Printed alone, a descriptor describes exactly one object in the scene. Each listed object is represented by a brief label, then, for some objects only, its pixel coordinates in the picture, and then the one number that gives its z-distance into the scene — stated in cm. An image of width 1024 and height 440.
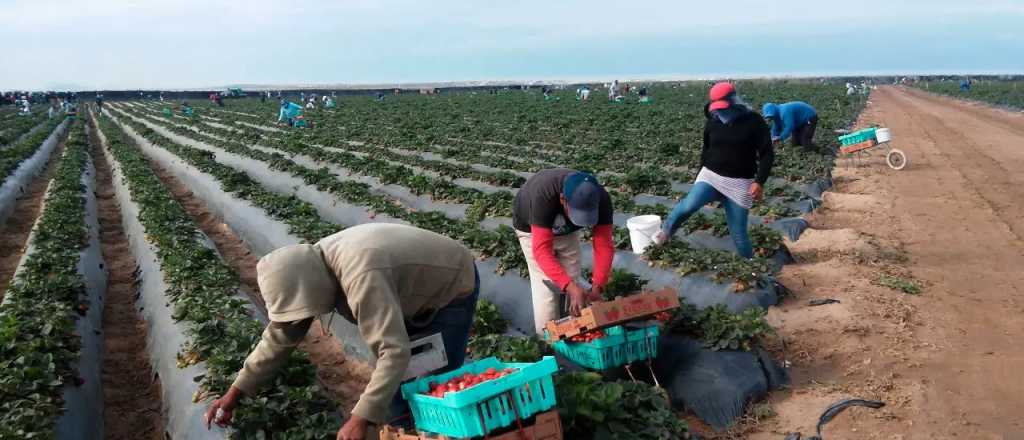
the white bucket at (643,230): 739
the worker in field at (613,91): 4280
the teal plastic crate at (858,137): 1378
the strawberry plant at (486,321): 620
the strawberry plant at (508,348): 457
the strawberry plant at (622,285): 620
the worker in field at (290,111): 2845
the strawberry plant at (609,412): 384
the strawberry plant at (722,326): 512
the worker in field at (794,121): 1341
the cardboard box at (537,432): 318
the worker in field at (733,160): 664
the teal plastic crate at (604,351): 479
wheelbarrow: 1366
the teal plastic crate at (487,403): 304
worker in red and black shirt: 455
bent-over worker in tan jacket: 302
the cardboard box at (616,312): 447
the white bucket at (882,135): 1358
